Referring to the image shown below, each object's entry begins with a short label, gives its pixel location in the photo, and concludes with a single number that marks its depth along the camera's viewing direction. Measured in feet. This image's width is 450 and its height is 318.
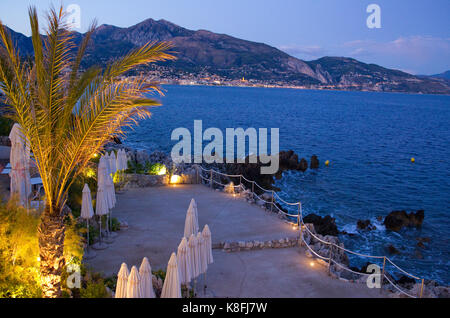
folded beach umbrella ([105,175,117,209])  37.18
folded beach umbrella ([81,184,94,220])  33.32
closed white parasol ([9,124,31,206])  31.59
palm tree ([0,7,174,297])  20.86
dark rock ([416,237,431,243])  66.19
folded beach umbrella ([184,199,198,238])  32.55
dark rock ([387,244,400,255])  61.36
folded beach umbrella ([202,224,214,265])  27.27
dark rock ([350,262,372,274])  48.41
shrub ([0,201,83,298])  24.53
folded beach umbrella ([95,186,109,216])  35.35
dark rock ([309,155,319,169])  124.06
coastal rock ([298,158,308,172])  118.01
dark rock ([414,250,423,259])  60.12
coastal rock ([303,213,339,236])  64.55
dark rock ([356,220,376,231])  70.90
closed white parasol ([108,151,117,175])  49.41
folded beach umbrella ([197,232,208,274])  26.35
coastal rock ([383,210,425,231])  71.10
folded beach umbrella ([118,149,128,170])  53.47
